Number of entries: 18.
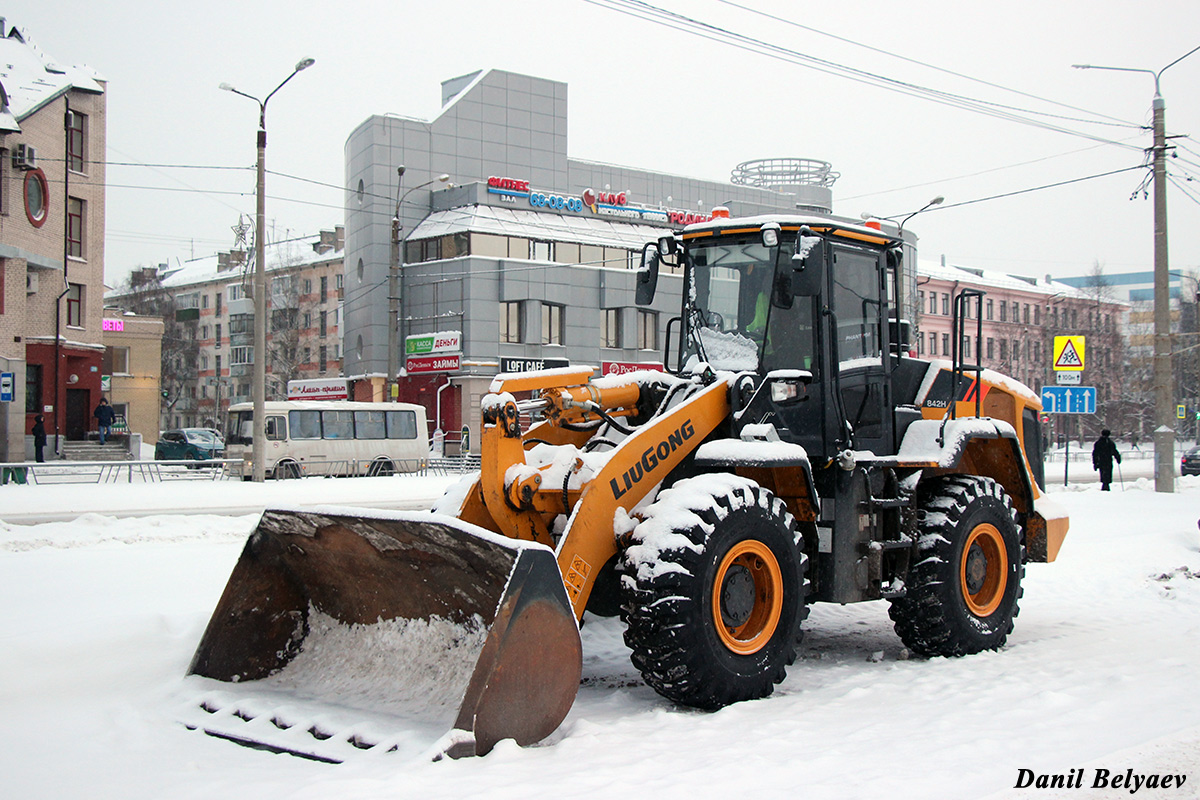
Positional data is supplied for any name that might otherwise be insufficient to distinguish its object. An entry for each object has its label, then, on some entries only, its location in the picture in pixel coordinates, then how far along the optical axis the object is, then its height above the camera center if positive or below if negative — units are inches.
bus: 1218.0 -28.6
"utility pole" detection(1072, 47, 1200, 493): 869.2 +70.3
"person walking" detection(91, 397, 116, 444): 1541.6 -7.0
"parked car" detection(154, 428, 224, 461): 1619.1 -51.5
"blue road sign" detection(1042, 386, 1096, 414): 924.0 +16.4
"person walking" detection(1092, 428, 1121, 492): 1031.6 -38.4
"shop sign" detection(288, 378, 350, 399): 1939.0 +46.0
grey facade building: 1839.3 +302.0
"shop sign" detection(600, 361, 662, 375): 1922.2 +89.7
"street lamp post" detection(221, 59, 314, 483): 975.6 +98.4
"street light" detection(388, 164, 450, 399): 1400.1 +134.9
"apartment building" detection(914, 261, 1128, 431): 2669.8 +234.2
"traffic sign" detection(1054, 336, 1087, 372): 851.4 +51.5
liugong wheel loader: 223.1 -26.4
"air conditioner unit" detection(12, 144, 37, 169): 1378.0 +334.5
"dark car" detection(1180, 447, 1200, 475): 1643.7 -71.5
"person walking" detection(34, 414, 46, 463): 1274.0 -34.1
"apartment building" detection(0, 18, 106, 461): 1378.0 +240.2
